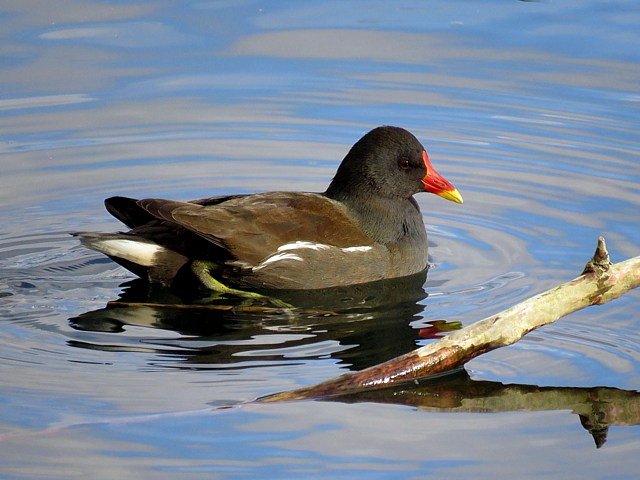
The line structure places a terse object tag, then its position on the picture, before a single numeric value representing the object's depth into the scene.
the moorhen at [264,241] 16.14
